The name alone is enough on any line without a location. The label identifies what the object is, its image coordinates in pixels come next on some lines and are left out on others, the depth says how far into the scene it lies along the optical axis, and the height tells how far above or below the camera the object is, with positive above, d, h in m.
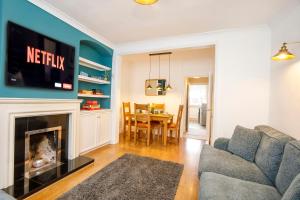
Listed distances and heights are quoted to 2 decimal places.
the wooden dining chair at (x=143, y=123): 4.11 -0.67
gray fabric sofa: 1.29 -0.77
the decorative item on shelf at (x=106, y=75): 3.99 +0.61
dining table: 4.12 -0.52
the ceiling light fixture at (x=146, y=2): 1.71 +1.10
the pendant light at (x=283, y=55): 1.73 +0.54
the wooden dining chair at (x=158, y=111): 4.46 -0.36
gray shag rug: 1.91 -1.21
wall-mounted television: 1.96 +0.54
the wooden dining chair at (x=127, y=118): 4.44 -0.56
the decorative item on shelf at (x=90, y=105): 3.46 -0.17
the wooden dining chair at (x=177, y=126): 4.36 -0.74
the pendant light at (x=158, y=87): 5.38 +0.44
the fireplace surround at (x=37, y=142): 1.86 -0.69
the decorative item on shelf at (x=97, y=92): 3.71 +0.16
